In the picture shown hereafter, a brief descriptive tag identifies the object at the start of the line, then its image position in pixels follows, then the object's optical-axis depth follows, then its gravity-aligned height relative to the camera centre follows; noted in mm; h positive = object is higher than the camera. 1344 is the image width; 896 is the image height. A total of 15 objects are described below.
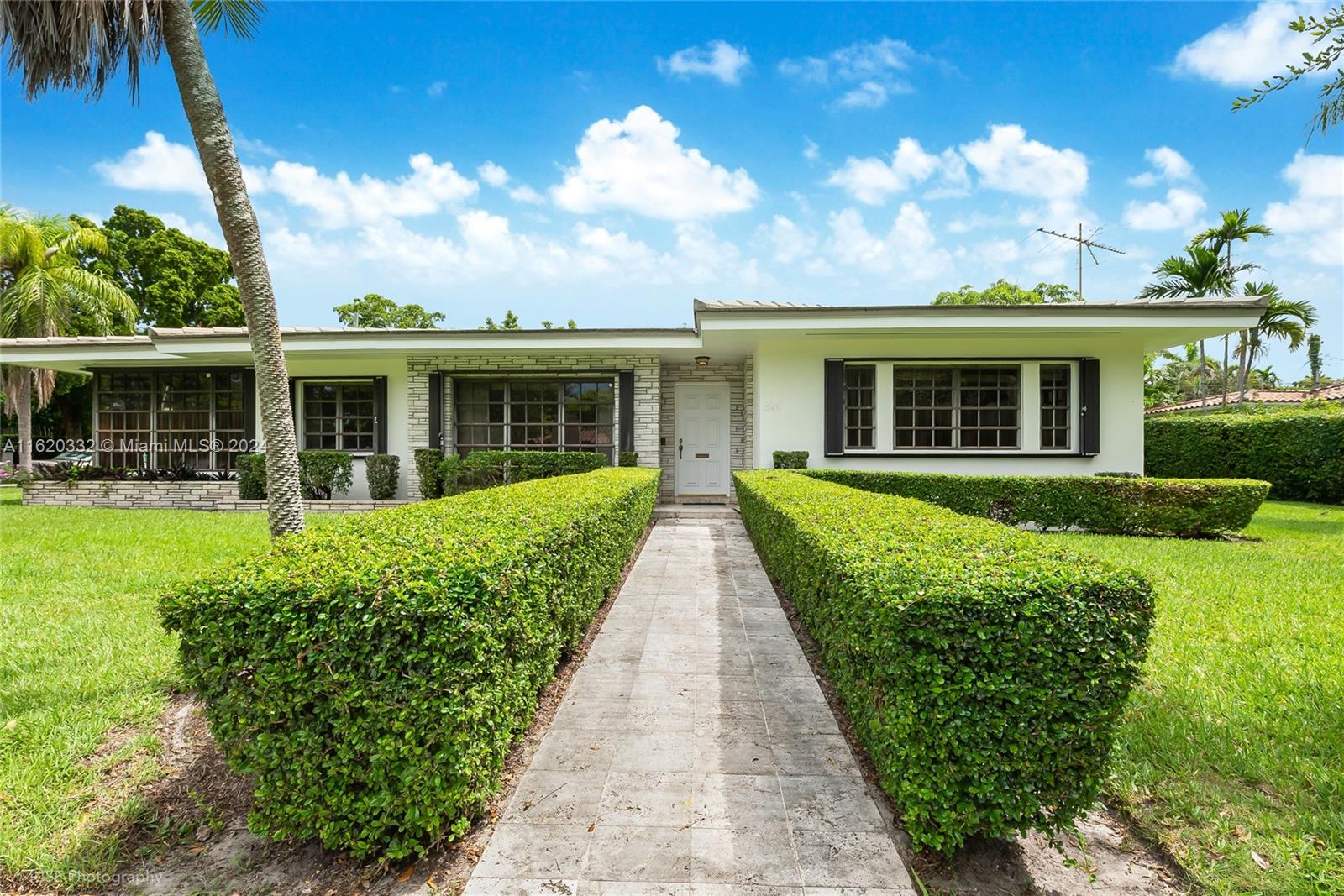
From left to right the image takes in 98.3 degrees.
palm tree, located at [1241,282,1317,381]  15797 +3307
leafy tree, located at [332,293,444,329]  36688 +8139
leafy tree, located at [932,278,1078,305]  28672 +7244
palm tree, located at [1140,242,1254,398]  16312 +4682
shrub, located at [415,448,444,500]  10672 -587
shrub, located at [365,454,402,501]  10797 -656
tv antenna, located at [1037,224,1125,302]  14089 +5149
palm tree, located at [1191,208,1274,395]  16062 +5764
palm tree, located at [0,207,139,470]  15398 +4084
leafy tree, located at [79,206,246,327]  24120 +7239
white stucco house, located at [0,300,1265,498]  9406 +968
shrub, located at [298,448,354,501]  10812 -607
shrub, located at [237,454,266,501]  10719 -665
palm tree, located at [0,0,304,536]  3846 +2363
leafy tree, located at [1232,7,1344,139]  3150 +2089
